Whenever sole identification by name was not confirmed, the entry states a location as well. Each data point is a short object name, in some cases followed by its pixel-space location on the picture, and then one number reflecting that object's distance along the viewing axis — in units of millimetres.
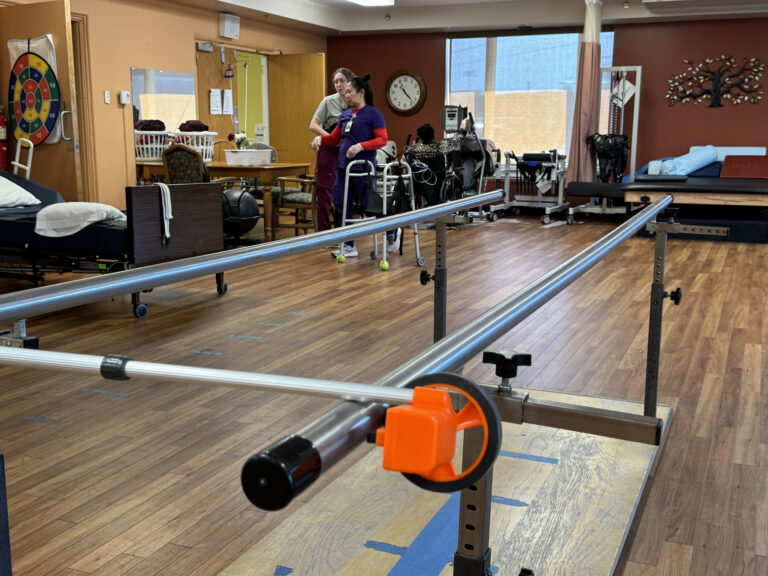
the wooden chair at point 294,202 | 7055
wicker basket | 7353
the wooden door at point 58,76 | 6211
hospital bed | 4402
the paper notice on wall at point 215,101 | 9195
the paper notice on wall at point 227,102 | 9430
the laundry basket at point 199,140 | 7449
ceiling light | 8555
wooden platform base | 1865
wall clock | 11109
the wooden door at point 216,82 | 9023
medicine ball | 5840
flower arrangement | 7836
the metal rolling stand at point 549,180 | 9461
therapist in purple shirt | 6125
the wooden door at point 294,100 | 9883
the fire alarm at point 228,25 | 9156
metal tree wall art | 9422
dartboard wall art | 6398
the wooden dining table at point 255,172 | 7211
